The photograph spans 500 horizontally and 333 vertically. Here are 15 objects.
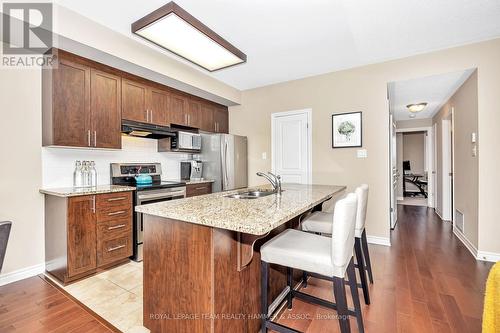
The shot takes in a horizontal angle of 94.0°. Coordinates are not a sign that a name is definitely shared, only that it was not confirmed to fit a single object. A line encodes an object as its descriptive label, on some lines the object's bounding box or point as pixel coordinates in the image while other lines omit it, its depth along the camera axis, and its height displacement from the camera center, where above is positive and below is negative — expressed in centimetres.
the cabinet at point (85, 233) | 227 -70
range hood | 302 +50
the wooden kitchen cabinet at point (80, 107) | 240 +67
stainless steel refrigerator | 406 +10
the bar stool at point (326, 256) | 125 -53
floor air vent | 343 -87
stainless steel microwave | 370 +40
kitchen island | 124 -57
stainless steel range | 281 -25
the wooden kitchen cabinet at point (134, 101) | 299 +87
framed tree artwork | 347 +54
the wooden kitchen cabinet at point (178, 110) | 360 +89
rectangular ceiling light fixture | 186 +116
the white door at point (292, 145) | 394 +34
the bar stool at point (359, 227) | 185 -54
